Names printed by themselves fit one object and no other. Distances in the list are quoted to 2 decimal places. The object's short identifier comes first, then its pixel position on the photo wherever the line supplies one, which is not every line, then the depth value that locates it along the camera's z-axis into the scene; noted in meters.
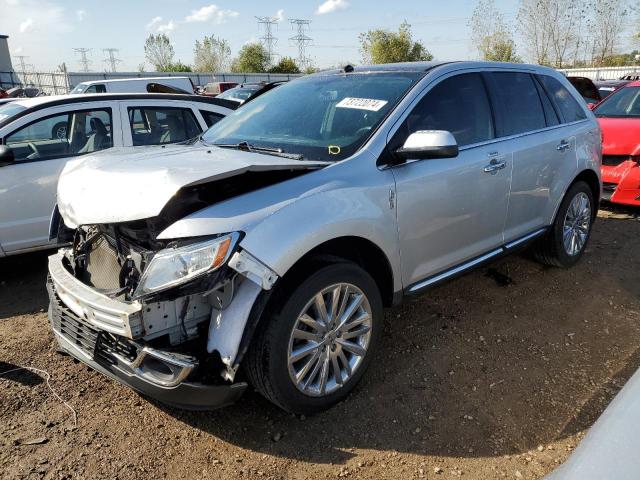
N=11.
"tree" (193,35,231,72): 67.62
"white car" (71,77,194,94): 15.12
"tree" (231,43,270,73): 61.31
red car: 6.12
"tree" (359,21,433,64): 52.00
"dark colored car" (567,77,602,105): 9.40
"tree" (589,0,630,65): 35.78
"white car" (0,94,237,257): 4.45
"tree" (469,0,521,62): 40.78
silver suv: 2.15
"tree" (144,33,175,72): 68.38
